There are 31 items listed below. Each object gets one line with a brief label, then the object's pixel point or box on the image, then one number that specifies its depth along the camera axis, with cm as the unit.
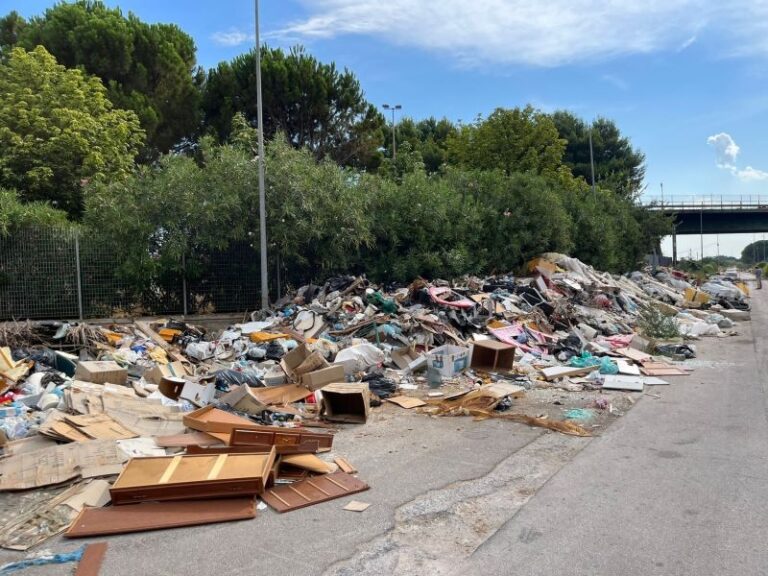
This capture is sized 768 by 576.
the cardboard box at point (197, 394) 794
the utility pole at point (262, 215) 1339
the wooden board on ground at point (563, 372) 994
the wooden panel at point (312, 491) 473
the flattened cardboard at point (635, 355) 1125
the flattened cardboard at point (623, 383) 909
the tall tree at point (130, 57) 2352
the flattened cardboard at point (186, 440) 600
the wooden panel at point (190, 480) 459
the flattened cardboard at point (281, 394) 820
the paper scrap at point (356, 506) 464
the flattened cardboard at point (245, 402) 751
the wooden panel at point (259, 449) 539
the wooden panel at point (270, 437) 545
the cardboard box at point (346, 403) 746
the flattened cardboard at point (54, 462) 514
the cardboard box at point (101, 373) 812
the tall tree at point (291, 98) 2653
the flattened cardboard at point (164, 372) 881
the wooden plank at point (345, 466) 551
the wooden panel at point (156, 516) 428
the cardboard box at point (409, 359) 1015
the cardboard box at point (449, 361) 963
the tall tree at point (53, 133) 1788
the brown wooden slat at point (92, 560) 371
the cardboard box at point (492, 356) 1016
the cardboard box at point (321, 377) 858
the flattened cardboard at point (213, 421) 612
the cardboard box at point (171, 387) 819
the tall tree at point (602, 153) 4656
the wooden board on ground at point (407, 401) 816
